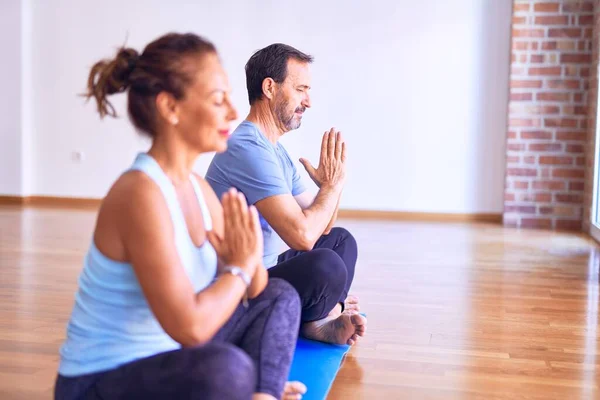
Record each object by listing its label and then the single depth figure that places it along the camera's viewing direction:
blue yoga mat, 2.12
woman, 1.30
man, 2.28
